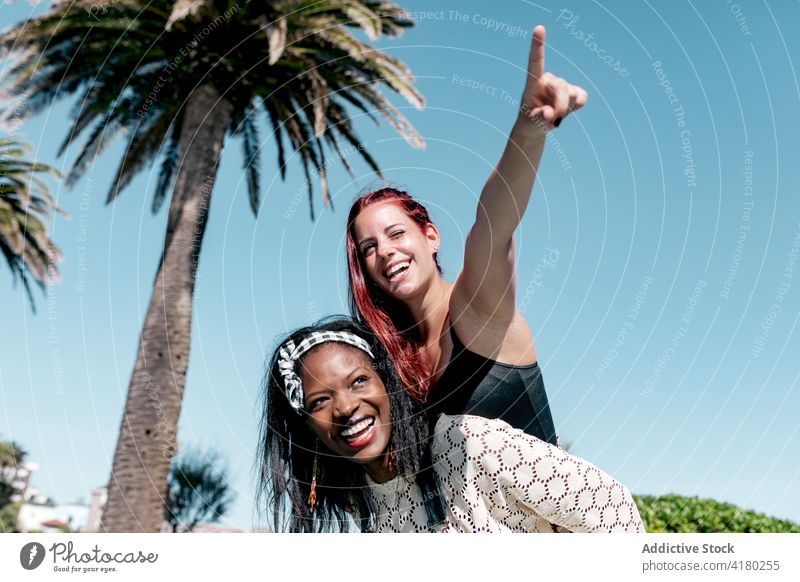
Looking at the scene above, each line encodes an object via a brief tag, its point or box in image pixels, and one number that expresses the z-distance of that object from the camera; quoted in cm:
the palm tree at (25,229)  1418
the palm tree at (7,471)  1971
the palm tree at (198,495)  1413
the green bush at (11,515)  2567
